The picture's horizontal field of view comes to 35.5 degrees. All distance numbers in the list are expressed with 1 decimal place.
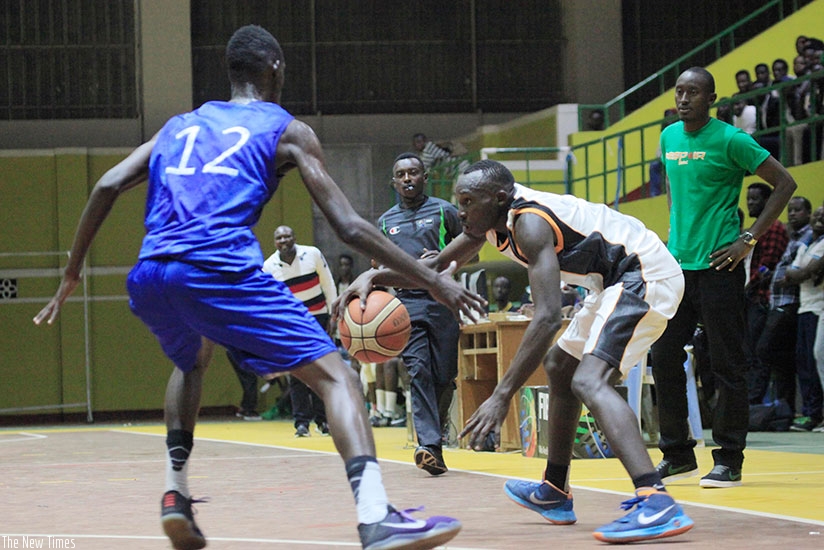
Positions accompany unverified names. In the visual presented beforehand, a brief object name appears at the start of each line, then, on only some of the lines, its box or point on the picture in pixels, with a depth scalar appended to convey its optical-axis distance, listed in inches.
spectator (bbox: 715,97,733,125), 562.7
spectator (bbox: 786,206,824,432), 460.4
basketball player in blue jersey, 180.1
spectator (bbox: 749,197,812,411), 481.4
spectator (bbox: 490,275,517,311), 635.5
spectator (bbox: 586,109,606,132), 813.2
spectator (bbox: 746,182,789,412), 497.7
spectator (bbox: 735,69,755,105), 614.9
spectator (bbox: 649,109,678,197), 658.3
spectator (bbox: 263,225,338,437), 536.4
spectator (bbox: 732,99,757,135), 561.9
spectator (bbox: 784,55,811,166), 524.4
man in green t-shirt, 285.7
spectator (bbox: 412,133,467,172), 830.5
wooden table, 426.6
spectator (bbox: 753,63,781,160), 541.0
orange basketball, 301.9
